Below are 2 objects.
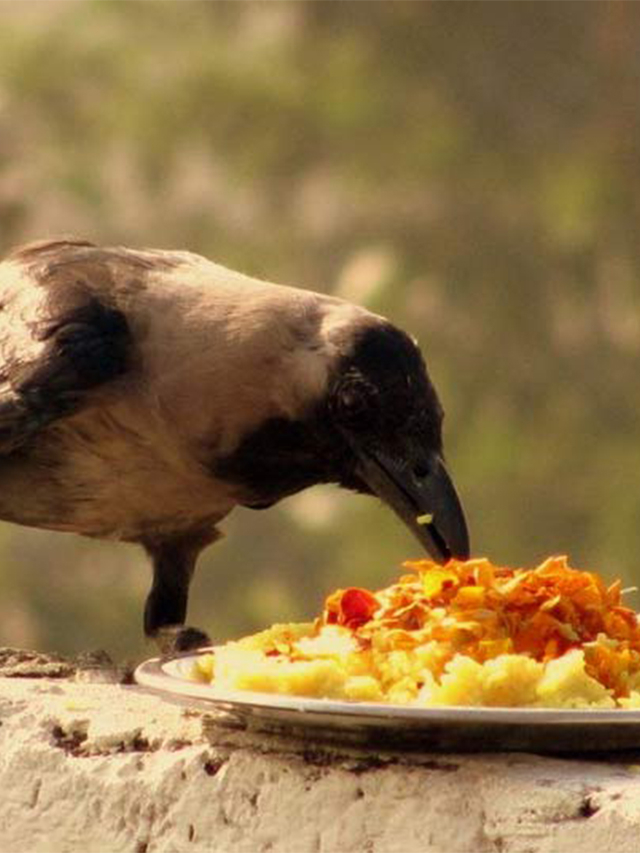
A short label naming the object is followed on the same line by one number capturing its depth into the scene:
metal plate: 6.13
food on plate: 6.46
